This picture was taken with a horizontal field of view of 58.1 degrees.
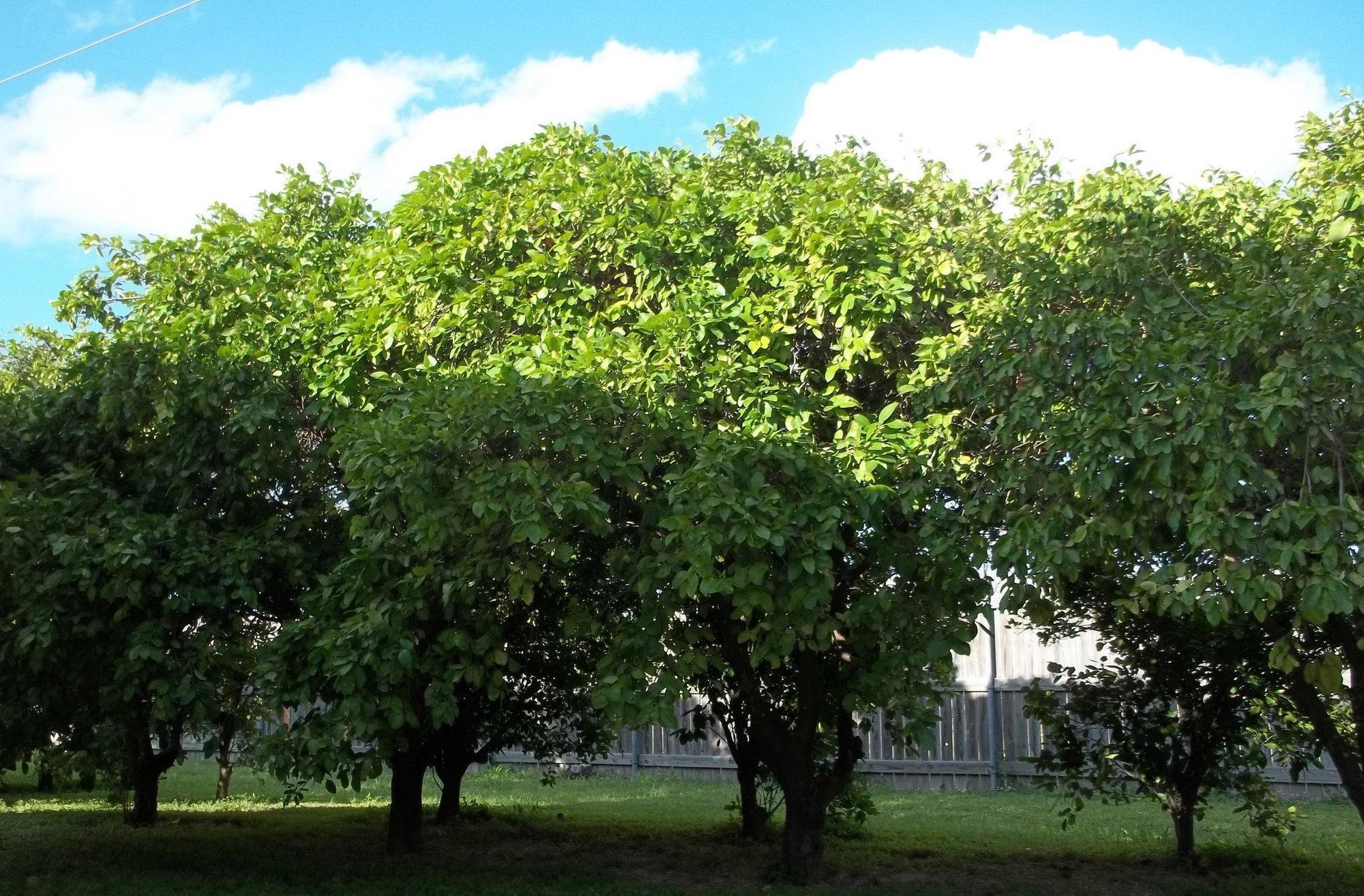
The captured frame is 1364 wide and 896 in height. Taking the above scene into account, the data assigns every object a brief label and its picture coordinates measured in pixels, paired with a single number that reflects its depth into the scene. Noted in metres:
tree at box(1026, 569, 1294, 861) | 8.94
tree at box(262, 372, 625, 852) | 6.61
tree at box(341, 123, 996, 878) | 6.54
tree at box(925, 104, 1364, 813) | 5.58
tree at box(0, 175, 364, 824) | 7.70
